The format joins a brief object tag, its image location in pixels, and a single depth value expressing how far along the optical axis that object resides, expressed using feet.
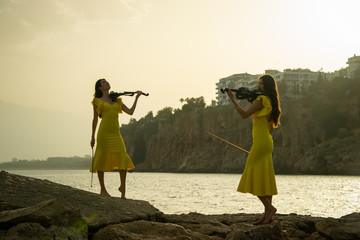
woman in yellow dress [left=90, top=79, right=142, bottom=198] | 25.04
